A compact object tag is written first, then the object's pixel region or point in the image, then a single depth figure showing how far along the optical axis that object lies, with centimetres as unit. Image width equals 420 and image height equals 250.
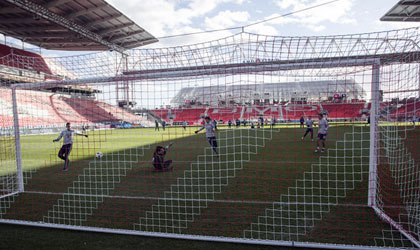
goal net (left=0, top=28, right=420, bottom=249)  365
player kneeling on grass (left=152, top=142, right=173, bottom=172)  729
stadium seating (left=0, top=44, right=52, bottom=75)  3039
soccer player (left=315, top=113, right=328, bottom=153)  906
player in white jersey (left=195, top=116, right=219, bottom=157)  880
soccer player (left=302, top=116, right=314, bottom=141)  1181
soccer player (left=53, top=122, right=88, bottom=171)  758
